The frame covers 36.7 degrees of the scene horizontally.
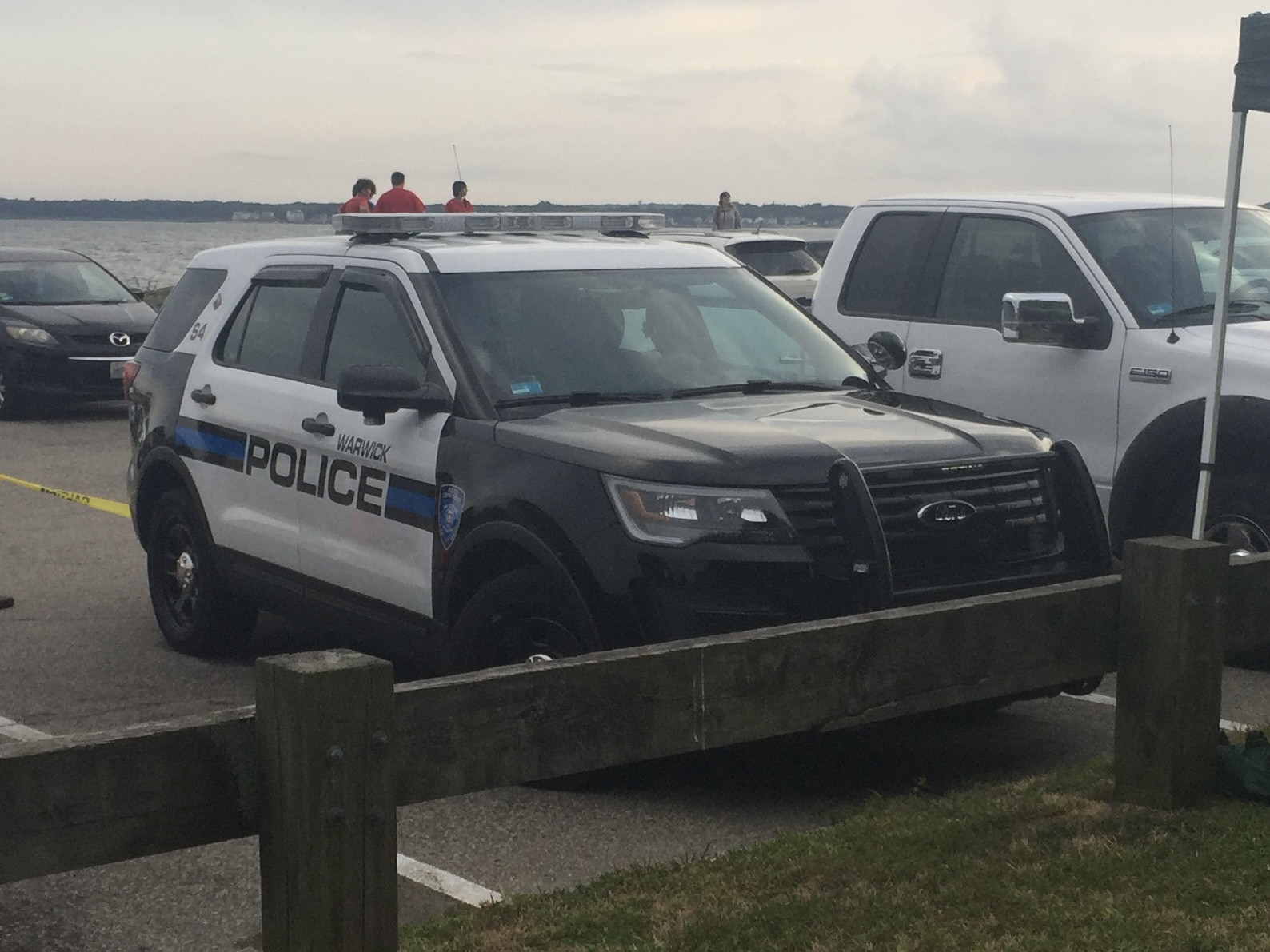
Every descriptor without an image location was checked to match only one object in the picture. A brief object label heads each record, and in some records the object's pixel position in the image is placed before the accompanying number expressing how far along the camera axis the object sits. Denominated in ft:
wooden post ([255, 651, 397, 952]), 10.29
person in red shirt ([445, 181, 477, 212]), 66.28
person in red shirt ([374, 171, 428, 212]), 66.95
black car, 63.31
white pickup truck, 25.99
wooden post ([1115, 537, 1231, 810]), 15.26
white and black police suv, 18.03
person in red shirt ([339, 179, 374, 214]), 67.15
